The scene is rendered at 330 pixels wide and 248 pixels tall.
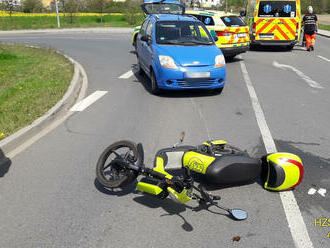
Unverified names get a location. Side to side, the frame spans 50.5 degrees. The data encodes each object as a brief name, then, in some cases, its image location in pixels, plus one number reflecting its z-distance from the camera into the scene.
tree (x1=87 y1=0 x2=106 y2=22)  44.98
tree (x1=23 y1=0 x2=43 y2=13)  63.47
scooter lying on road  3.64
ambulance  15.73
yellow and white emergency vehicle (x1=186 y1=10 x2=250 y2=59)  12.50
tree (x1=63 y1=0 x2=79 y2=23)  41.72
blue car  7.96
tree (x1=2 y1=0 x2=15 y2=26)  35.25
